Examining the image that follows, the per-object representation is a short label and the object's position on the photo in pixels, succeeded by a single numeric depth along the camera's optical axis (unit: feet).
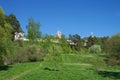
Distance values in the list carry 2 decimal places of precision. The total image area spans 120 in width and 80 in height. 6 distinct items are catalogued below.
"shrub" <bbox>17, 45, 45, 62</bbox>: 85.87
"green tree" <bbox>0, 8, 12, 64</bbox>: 53.86
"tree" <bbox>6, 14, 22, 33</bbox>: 97.17
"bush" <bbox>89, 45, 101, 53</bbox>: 139.84
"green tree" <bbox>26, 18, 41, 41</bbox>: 115.17
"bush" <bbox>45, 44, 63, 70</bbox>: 63.25
